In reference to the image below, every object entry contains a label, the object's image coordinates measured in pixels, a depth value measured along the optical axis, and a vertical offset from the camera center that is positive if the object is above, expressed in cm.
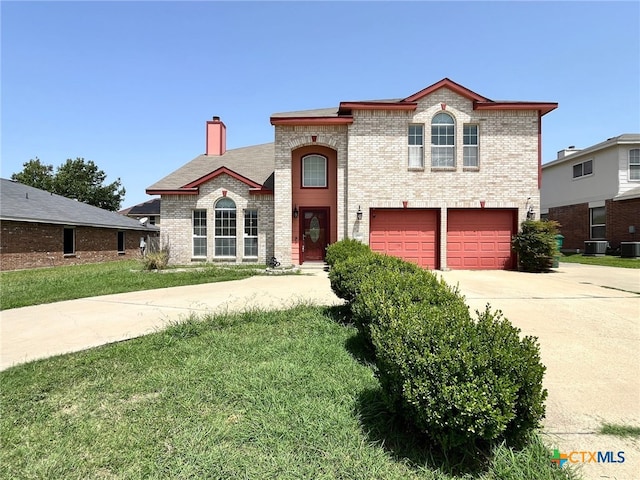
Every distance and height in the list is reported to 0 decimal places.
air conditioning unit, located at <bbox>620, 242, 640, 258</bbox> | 1631 -66
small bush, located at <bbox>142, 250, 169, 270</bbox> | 1299 -101
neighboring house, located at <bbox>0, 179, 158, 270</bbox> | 1491 +35
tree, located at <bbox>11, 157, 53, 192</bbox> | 4381 +876
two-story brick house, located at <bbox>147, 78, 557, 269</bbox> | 1276 +268
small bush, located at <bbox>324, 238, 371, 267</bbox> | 688 -32
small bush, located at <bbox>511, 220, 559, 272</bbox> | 1185 -30
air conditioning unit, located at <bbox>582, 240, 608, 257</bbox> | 1850 -66
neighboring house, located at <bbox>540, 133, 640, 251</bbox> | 1809 +292
